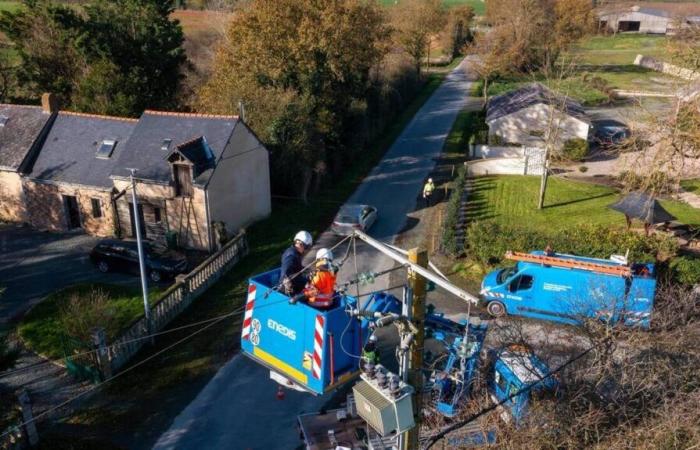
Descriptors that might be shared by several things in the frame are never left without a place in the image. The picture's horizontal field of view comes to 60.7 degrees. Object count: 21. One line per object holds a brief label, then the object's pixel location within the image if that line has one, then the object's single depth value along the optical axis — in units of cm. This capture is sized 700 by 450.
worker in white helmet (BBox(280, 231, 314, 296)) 1197
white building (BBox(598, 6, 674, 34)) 10362
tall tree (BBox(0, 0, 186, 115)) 3928
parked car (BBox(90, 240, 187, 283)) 2416
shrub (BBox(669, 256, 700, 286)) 2216
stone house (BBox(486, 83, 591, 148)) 4116
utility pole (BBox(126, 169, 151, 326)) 1855
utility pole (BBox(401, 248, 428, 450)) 845
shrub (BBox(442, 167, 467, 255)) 2595
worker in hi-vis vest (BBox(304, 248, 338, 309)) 1075
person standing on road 3216
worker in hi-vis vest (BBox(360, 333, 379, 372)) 872
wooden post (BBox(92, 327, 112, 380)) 1750
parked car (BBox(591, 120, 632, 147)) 4345
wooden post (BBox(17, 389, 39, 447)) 1427
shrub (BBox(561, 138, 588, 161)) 4028
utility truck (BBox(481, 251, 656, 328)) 1970
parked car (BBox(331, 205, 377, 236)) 2847
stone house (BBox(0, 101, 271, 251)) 2678
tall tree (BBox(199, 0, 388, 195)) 3300
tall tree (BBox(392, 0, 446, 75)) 6875
